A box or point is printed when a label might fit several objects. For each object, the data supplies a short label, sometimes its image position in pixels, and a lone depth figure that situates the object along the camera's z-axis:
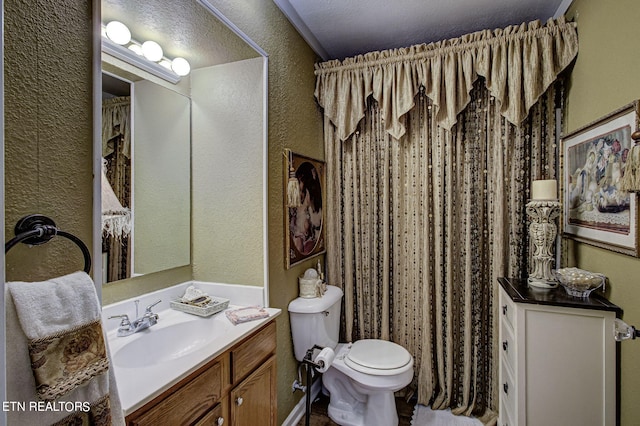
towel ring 0.68
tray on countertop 1.57
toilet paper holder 1.78
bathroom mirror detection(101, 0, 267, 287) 1.59
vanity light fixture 1.40
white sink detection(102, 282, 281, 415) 0.97
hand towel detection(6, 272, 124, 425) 0.64
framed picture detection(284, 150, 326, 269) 1.95
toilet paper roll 1.80
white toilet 1.89
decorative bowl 1.49
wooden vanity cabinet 1.00
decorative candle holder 1.78
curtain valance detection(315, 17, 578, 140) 1.94
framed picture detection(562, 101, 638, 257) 1.32
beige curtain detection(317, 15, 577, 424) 2.12
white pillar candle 1.79
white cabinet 1.41
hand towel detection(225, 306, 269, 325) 1.51
